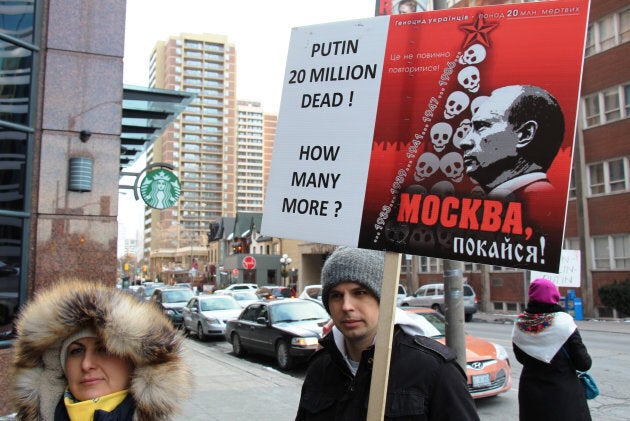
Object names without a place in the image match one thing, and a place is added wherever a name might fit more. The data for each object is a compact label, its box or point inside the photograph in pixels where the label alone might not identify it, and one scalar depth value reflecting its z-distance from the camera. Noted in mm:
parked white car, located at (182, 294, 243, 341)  18141
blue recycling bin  24766
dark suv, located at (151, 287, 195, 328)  22938
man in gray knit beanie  1989
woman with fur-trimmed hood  2369
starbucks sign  11755
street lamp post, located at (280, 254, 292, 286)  48791
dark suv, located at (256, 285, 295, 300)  33656
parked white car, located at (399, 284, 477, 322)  26016
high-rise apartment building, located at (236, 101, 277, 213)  184625
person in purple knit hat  4051
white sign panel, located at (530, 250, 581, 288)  10648
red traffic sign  41744
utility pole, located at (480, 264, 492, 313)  32781
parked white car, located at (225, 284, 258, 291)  41194
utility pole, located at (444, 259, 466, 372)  5891
